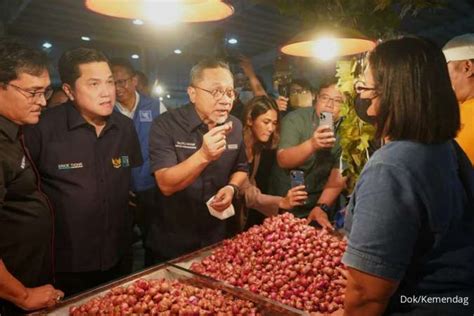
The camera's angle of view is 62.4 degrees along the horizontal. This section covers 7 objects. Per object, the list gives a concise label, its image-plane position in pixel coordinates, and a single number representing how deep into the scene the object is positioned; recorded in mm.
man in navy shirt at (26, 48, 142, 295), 2334
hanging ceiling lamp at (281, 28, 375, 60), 2311
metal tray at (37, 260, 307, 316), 1705
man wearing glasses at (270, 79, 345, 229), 3346
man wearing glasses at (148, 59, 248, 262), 2596
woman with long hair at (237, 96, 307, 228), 3615
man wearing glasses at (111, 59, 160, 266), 4027
